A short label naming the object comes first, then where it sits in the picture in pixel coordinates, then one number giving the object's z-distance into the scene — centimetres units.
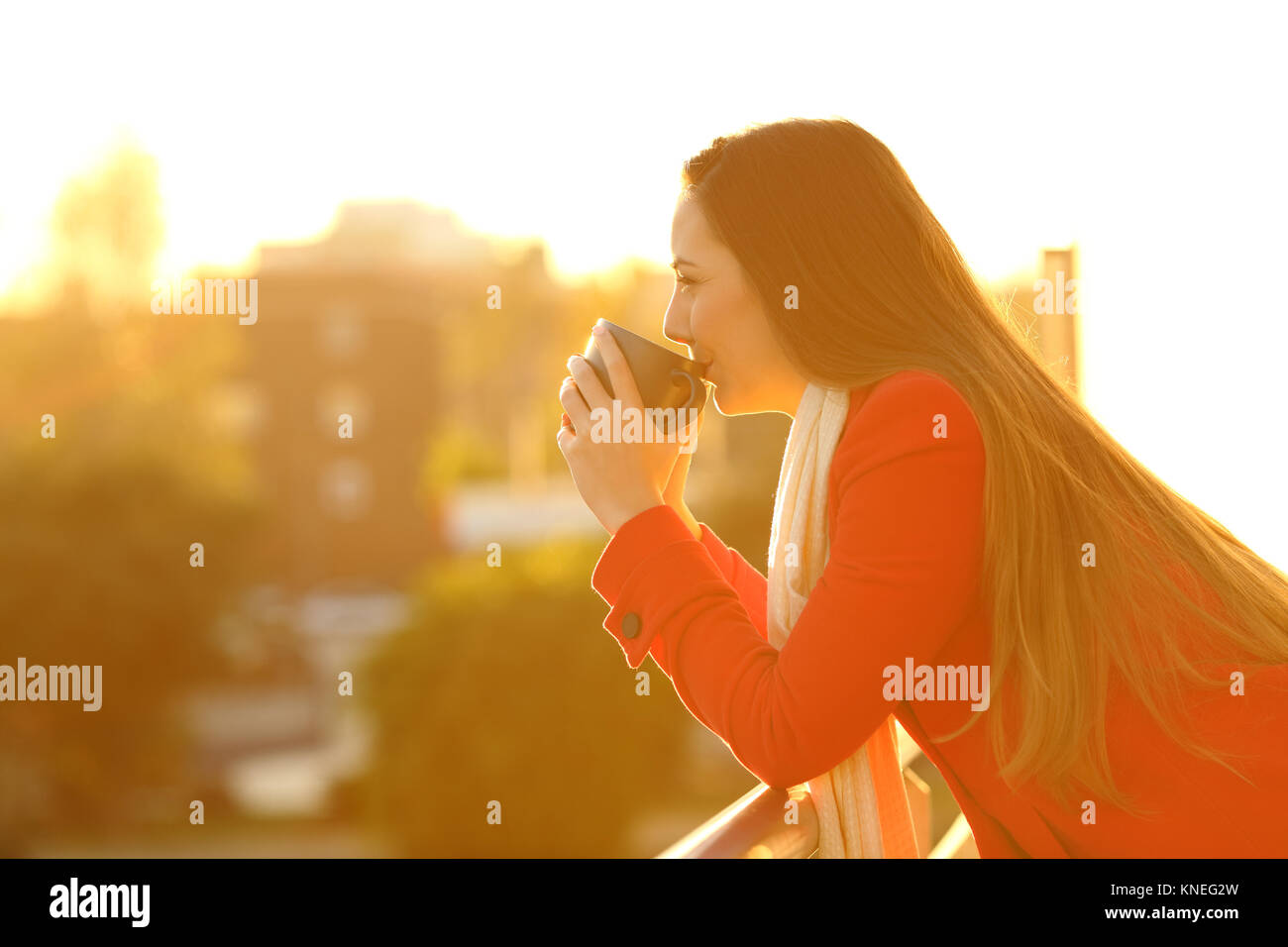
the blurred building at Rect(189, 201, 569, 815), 2581
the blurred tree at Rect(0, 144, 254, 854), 1673
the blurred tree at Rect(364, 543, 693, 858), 1070
